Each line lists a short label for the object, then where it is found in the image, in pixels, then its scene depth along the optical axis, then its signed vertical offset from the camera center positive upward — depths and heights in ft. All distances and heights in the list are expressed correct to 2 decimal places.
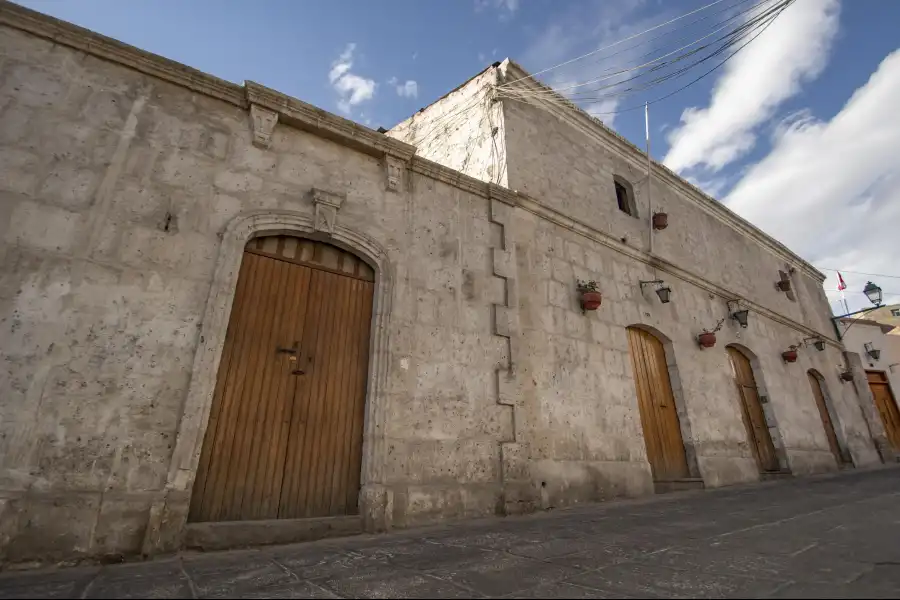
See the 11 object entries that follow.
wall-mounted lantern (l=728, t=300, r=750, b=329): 28.37 +9.37
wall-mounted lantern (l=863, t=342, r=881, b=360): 43.96 +10.51
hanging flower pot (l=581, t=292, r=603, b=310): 19.40 +6.93
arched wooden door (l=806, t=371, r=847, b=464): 32.94 +3.03
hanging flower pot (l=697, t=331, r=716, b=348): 24.72 +6.60
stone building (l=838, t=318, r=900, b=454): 42.27 +9.61
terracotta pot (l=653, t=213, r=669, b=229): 26.99 +14.48
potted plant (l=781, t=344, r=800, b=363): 31.45 +7.27
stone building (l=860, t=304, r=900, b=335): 70.07 +23.22
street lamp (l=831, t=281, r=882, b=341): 34.53 +12.91
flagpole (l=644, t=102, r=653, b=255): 27.27 +16.43
